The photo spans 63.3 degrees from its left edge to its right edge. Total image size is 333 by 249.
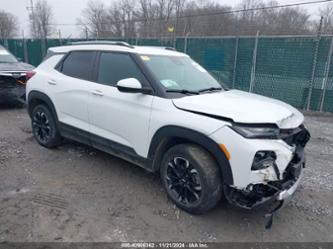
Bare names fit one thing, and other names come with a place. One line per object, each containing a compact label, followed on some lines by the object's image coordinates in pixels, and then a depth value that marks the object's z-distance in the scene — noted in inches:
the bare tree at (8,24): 1939.6
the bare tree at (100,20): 1422.9
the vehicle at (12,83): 279.7
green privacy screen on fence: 316.2
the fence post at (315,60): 310.7
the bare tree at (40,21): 1871.2
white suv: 98.7
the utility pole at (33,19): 1876.7
